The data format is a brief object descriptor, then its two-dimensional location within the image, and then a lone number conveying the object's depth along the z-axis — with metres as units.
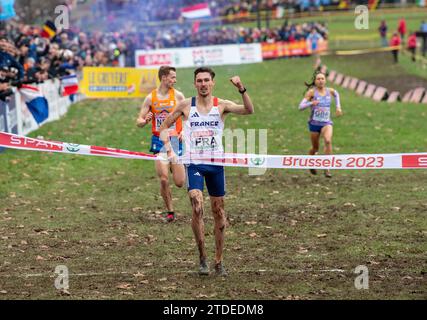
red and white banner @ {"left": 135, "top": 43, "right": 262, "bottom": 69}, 48.19
